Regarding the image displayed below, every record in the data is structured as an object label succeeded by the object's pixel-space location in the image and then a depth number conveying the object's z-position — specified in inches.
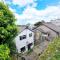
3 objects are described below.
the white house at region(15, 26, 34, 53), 211.9
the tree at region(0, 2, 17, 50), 91.7
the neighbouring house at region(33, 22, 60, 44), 247.8
